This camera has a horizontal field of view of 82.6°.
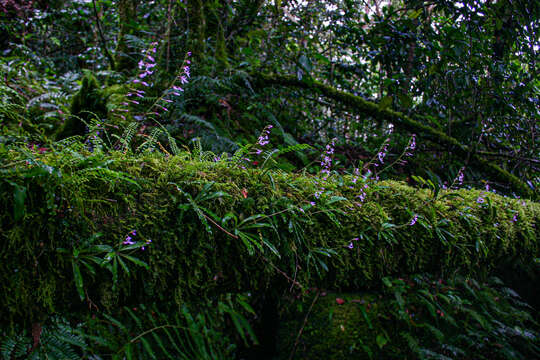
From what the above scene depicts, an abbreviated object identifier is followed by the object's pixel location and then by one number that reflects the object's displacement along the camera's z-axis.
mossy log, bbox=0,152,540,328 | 0.87
